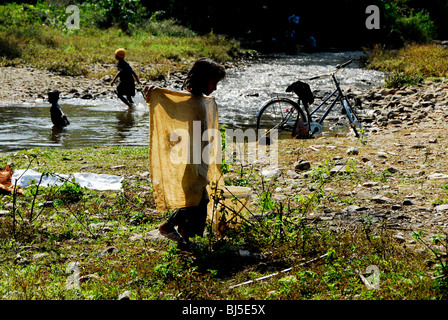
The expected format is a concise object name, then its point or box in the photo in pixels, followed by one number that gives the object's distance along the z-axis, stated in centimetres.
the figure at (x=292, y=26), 2756
